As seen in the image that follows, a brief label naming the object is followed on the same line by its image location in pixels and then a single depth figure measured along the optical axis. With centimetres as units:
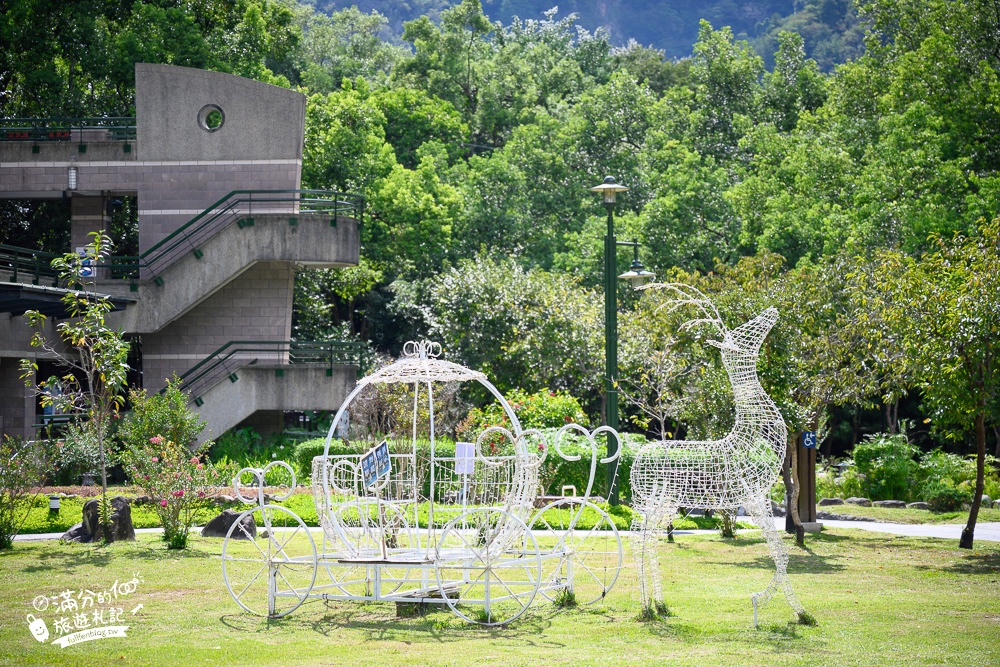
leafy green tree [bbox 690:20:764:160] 5100
